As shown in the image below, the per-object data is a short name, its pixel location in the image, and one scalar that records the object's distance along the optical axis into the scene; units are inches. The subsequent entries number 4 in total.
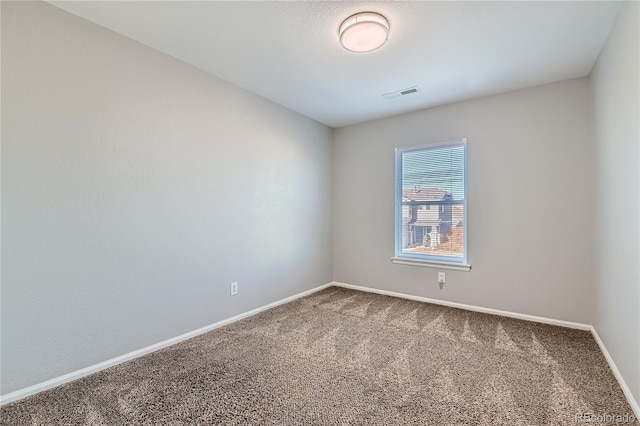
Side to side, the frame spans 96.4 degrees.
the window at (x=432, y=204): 133.0
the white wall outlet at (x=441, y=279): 134.8
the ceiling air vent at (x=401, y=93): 118.9
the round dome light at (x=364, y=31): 74.4
